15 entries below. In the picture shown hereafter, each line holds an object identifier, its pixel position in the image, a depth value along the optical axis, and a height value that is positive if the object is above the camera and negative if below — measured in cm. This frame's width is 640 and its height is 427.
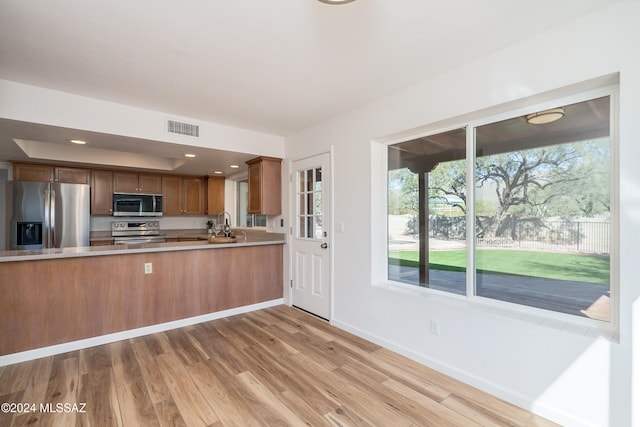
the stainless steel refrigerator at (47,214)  405 -2
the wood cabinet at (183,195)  580 +36
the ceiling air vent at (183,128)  332 +99
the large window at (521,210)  183 +2
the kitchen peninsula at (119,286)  263 -82
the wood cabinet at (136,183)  528 +57
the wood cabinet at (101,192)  504 +37
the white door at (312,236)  361 -31
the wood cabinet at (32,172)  443 +64
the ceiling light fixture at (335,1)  151 +111
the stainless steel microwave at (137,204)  521 +16
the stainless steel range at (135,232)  534 -37
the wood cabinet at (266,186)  425 +40
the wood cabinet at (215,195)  603 +37
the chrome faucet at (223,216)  615 -9
